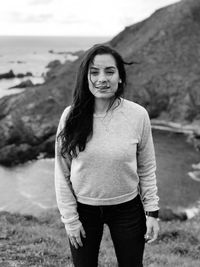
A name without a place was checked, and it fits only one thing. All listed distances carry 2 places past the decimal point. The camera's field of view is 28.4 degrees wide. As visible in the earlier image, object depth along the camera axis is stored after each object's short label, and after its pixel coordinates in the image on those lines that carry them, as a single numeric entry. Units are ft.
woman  12.01
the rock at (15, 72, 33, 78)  314.45
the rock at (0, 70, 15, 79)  308.81
